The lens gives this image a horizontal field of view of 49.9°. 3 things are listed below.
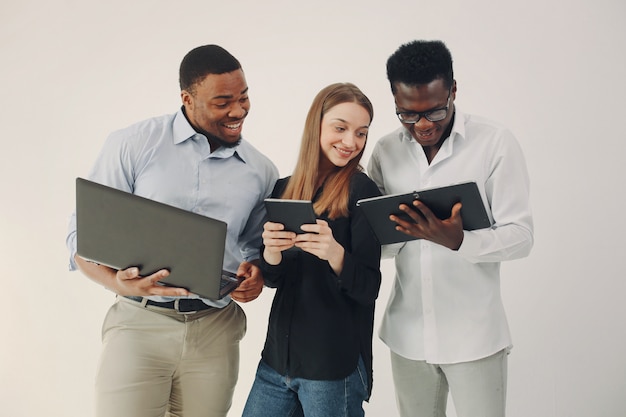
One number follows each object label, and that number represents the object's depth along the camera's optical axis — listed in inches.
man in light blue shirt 88.3
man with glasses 83.4
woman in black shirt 79.7
